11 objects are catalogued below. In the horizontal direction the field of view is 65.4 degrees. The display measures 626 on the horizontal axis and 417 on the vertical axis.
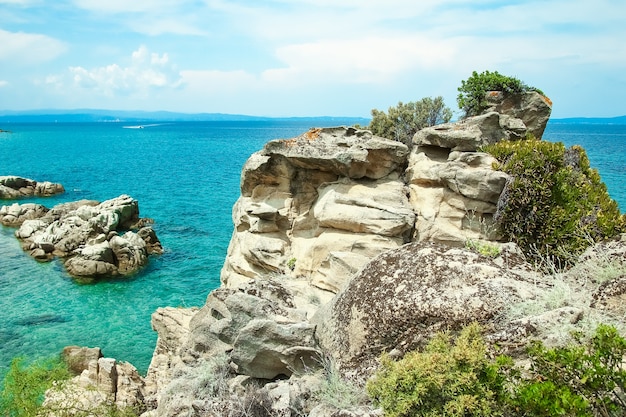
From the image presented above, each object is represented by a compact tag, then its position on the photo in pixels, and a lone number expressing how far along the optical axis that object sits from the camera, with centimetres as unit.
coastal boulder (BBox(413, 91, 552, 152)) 1647
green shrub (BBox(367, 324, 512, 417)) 654
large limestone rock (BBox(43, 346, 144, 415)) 1331
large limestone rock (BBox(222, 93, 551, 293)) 1508
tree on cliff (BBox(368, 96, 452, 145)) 2866
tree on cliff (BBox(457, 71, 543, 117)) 2216
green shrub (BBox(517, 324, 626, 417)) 593
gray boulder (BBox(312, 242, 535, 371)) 859
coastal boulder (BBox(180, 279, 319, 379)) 973
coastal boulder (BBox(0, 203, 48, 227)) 4981
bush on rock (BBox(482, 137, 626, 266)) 1439
